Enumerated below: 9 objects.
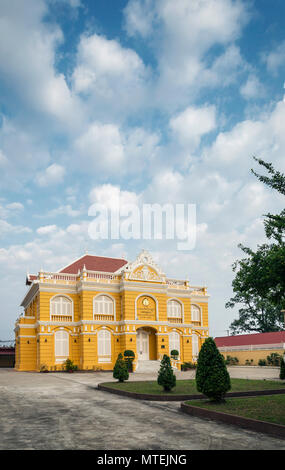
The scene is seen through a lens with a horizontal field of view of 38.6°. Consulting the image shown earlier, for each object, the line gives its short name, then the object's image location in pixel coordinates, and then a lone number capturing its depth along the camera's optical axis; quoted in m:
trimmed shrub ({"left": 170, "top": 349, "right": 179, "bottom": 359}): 37.22
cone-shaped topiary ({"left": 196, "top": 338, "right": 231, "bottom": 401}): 13.98
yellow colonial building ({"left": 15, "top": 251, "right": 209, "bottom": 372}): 35.16
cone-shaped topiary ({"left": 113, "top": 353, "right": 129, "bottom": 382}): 23.03
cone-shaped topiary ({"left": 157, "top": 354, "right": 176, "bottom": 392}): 17.88
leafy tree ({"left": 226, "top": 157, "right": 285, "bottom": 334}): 10.45
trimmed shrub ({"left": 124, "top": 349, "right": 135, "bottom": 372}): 33.78
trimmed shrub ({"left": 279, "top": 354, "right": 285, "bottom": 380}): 21.58
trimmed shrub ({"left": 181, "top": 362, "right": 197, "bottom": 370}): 35.60
